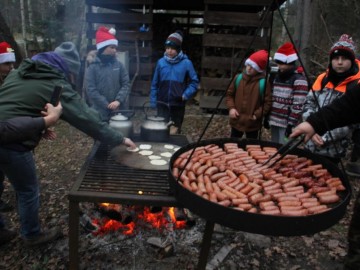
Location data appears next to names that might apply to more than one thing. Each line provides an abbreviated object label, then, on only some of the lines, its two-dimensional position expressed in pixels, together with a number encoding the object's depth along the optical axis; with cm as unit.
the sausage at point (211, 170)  269
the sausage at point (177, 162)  266
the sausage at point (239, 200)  217
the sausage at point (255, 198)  224
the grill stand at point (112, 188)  249
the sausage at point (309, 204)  217
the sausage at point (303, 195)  232
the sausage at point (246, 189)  237
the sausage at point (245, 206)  212
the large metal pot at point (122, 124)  374
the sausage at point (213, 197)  220
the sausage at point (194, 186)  234
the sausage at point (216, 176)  261
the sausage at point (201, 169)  269
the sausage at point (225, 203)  212
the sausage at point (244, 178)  254
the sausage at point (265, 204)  216
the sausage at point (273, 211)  205
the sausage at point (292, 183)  247
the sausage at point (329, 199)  221
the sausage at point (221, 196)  221
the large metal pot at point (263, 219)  185
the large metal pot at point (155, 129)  378
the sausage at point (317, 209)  210
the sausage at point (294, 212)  204
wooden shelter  833
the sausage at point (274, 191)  236
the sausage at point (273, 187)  241
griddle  312
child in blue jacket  549
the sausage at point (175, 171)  252
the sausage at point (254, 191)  234
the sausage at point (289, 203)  218
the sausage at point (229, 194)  225
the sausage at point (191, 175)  255
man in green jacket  282
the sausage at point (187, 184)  236
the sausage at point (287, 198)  226
